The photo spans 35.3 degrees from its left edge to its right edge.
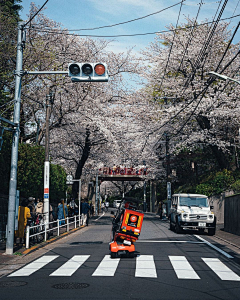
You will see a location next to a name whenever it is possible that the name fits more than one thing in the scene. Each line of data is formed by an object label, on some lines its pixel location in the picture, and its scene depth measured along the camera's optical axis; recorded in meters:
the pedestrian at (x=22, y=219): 14.76
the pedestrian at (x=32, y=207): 16.28
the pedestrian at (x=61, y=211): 23.20
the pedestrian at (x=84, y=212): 28.64
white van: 20.22
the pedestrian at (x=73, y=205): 30.92
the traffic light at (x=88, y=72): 10.63
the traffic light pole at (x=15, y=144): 13.04
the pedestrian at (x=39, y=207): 18.74
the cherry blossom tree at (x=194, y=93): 29.45
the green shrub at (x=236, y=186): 27.85
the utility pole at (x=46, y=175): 19.78
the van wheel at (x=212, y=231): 20.48
